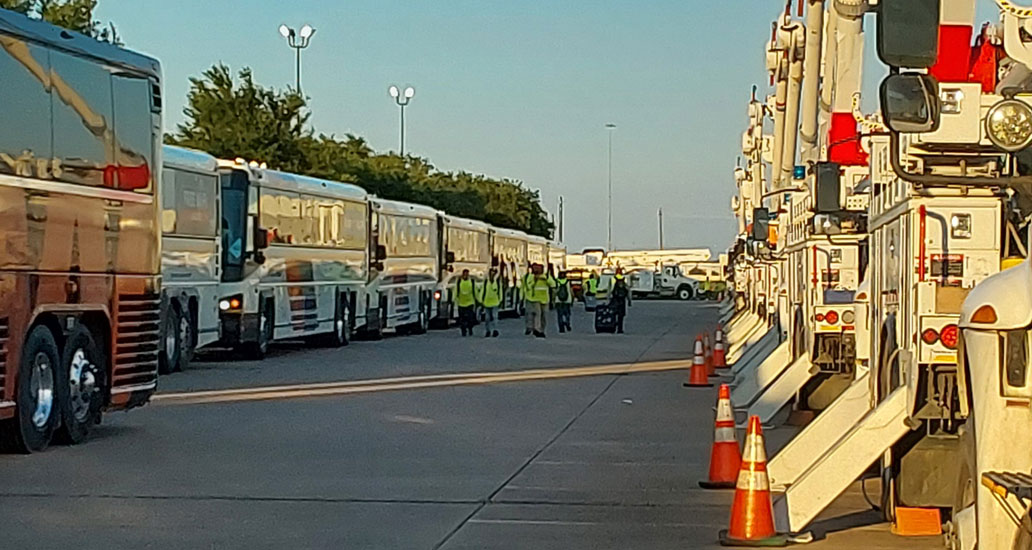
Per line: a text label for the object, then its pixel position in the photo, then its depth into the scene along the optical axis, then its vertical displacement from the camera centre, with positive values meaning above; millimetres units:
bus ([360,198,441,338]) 41125 +55
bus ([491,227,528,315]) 60969 +244
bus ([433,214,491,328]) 50469 +456
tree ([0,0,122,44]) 42616 +5954
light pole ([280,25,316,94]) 60866 +7636
